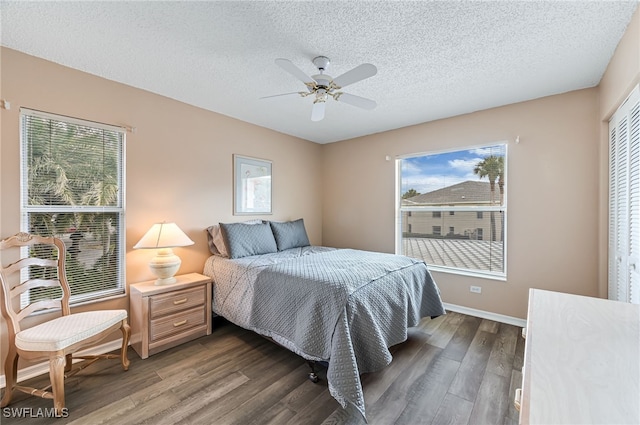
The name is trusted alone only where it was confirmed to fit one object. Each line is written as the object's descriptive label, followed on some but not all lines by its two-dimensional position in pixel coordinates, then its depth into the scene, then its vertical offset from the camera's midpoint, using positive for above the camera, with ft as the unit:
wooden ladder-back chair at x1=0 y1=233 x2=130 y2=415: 5.62 -2.70
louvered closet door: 6.15 +0.28
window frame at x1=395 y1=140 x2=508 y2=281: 10.41 +0.04
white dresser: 2.14 -1.55
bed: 6.19 -2.45
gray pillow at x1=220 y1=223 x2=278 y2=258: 10.32 -1.18
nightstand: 7.98 -3.28
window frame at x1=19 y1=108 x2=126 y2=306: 7.02 +0.04
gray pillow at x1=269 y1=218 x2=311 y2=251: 12.30 -1.14
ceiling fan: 6.05 +3.16
